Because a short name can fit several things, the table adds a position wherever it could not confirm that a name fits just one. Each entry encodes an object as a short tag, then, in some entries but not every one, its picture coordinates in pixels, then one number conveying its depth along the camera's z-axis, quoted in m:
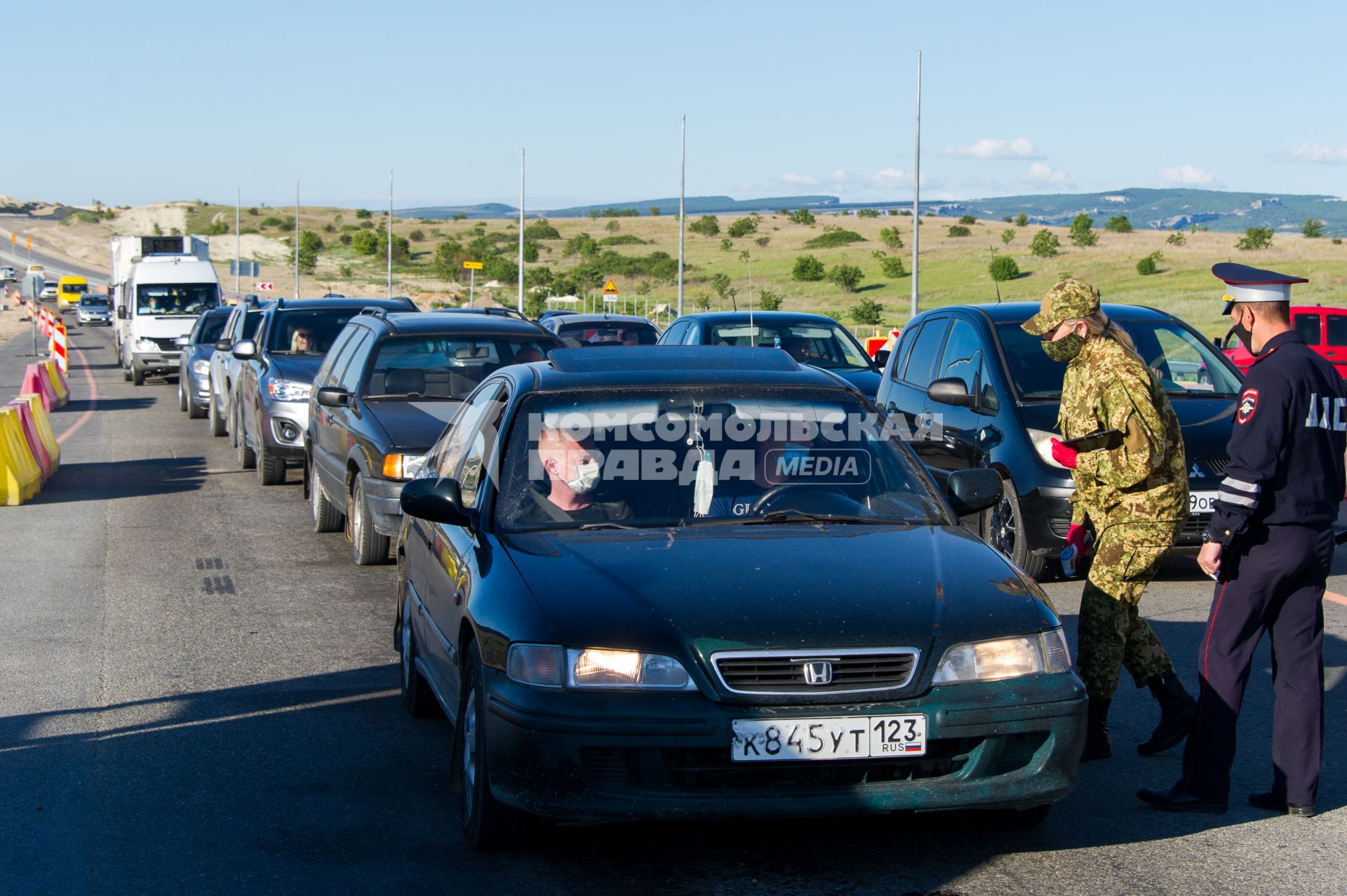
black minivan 9.65
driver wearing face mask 5.39
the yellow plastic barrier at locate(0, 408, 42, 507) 13.97
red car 25.88
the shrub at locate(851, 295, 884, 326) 55.72
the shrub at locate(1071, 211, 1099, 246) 85.75
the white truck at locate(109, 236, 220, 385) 33.06
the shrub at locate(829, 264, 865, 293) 74.50
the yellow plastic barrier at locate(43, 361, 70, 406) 26.92
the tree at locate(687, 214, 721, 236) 130.12
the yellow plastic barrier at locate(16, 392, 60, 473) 15.59
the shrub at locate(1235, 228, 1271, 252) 77.69
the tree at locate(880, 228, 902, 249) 99.50
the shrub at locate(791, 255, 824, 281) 81.69
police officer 5.10
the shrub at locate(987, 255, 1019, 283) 66.94
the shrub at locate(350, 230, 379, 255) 121.94
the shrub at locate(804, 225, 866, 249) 105.06
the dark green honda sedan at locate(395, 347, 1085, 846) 4.34
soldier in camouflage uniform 5.79
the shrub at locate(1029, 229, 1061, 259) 79.25
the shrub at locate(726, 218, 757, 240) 121.19
